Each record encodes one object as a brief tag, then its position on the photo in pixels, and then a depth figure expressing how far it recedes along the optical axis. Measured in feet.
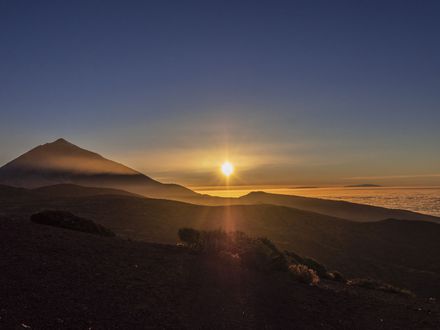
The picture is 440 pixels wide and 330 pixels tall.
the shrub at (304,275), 49.70
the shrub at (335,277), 64.14
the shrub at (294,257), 73.05
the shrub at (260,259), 50.26
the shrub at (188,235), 67.91
